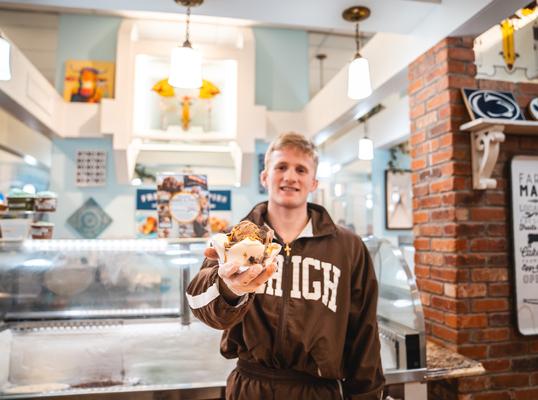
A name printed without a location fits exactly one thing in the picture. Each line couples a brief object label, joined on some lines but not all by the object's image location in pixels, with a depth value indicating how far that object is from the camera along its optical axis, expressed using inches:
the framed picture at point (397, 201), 234.4
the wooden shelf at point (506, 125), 85.8
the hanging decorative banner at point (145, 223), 191.3
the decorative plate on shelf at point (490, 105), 91.0
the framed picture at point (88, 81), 188.5
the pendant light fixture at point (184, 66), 96.6
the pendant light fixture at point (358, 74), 97.4
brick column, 89.7
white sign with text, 92.6
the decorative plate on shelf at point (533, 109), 96.4
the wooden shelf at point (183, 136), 173.9
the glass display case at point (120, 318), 75.4
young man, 55.1
